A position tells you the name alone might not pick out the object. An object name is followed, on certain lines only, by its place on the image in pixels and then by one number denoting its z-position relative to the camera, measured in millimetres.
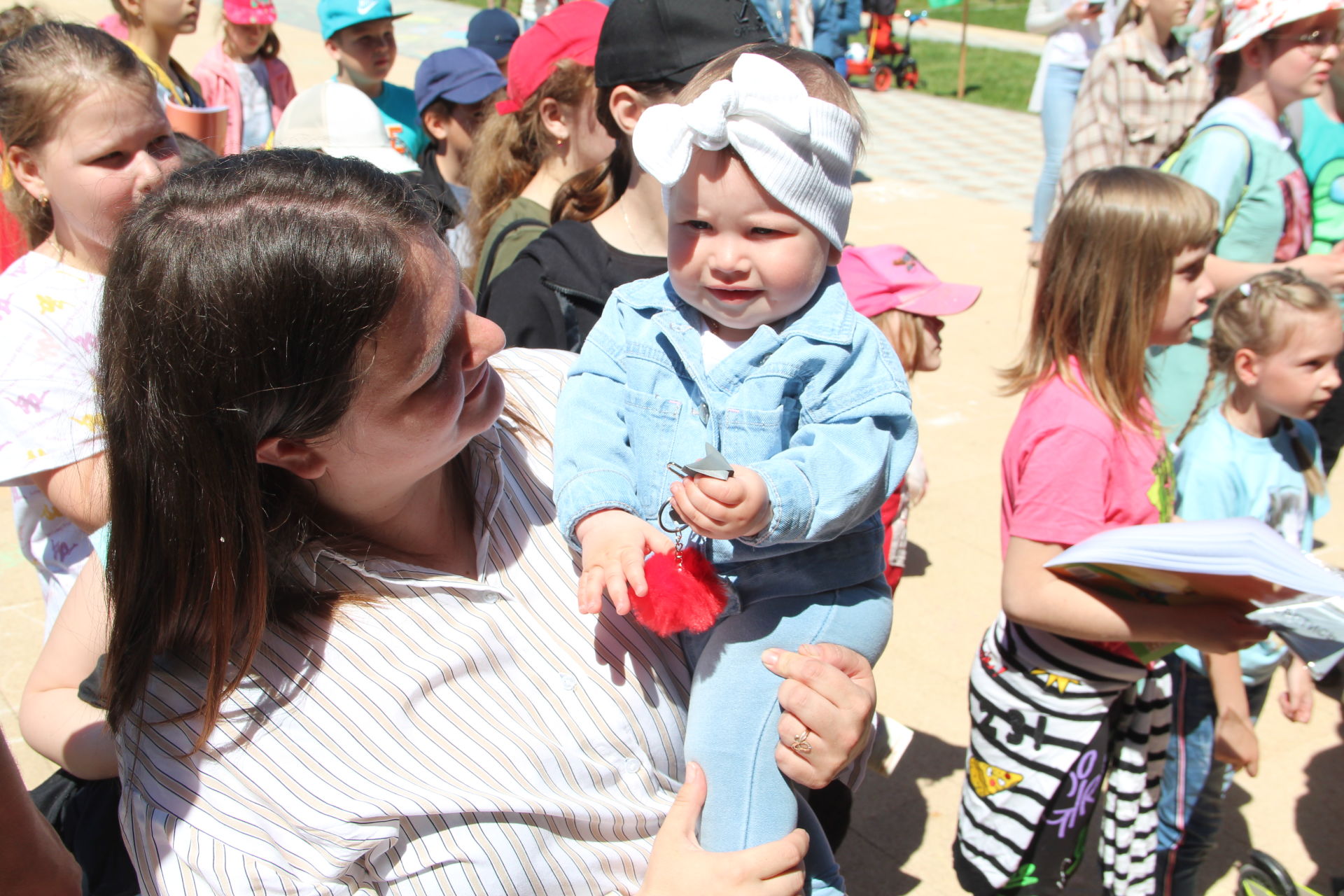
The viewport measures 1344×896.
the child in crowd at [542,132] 2824
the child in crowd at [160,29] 4414
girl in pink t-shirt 2291
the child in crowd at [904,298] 2902
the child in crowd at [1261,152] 3535
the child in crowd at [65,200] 2023
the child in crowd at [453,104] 4992
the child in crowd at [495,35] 6160
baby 1555
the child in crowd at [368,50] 5358
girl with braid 2664
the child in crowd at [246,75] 5410
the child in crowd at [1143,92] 5891
